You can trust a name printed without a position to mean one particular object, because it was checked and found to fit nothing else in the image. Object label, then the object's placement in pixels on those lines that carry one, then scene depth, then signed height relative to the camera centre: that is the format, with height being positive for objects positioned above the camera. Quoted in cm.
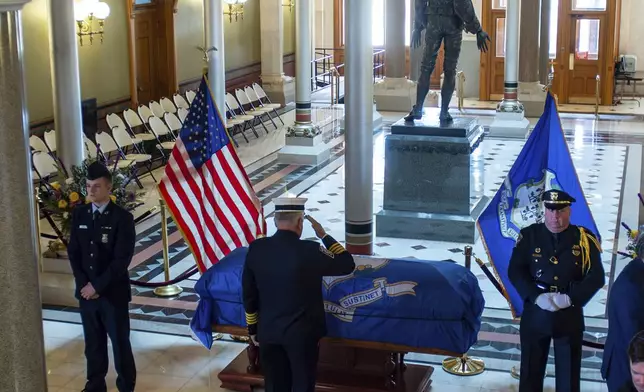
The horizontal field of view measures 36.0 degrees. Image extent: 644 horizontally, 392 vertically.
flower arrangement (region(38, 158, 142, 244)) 827 -144
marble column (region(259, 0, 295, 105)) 2142 -82
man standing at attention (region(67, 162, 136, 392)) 647 -157
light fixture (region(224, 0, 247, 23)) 1959 +18
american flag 754 -129
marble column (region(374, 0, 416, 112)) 2053 -123
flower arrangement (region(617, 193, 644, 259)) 612 -144
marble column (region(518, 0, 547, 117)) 1978 -95
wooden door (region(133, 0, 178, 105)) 1675 -54
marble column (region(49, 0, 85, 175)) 930 -59
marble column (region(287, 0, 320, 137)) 1548 -96
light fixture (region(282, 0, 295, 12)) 2327 +31
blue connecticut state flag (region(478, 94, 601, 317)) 684 -124
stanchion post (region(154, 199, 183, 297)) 930 -252
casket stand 674 -244
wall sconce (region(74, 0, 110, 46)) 1409 +9
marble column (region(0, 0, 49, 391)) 436 -94
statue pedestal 1129 -190
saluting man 556 -153
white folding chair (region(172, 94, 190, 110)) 1633 -135
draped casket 640 -188
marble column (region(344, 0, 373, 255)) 910 -102
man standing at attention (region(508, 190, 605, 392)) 588 -155
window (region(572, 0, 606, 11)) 2255 +18
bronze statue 1115 -22
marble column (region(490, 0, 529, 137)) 1789 -152
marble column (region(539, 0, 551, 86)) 2061 -61
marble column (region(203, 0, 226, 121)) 1211 -30
